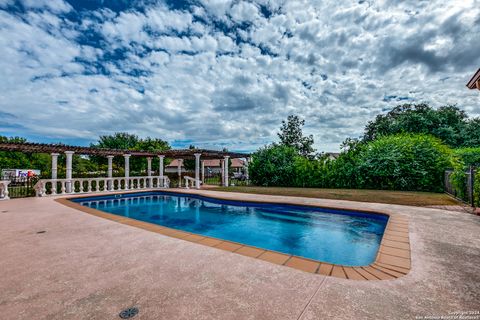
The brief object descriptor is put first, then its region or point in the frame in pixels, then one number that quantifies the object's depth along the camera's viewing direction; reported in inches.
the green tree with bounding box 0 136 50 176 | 1229.1
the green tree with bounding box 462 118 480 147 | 815.7
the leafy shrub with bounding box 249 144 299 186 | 661.9
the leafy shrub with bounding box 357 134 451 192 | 471.5
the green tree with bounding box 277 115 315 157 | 1106.1
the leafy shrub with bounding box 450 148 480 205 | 245.9
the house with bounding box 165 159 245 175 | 1768.0
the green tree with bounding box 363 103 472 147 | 836.6
